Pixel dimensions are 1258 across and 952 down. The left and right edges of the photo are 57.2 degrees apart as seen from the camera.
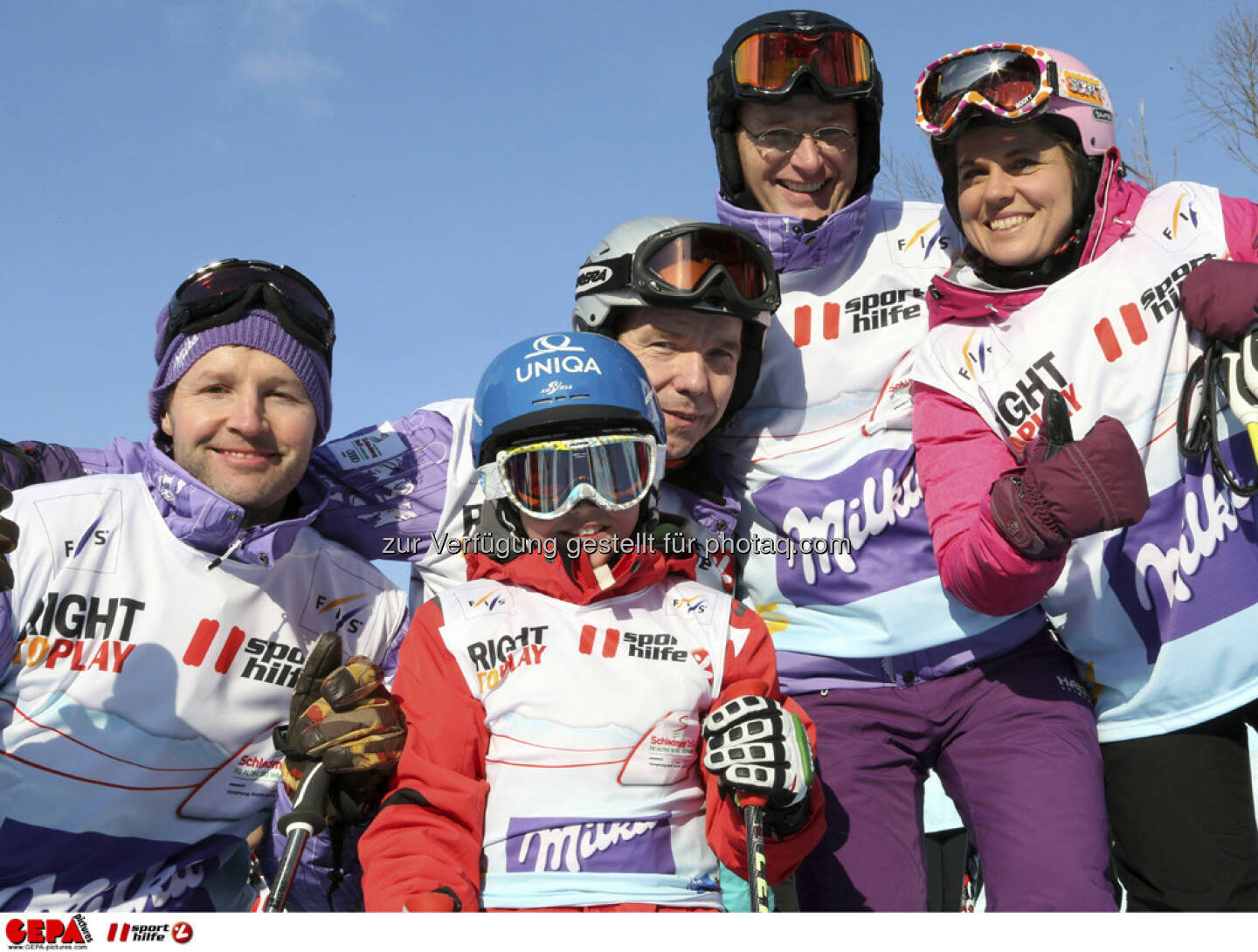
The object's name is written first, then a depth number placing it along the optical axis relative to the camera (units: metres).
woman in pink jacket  3.75
